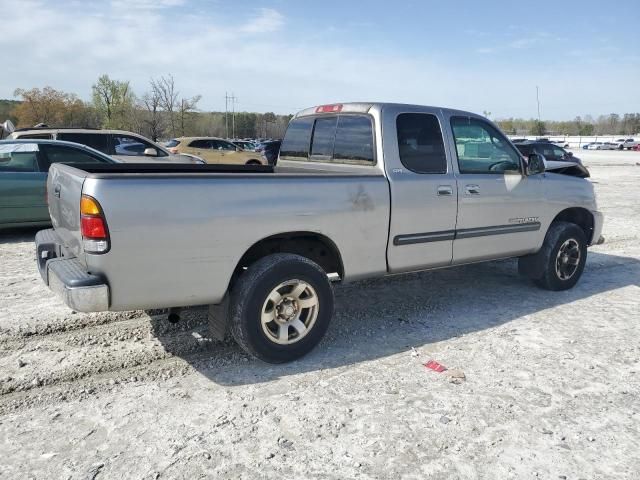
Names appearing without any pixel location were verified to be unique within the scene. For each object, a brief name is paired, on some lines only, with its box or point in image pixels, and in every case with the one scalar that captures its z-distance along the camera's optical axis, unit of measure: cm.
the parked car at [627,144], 6531
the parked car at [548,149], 1985
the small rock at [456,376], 369
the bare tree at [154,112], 5497
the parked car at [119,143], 1125
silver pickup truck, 321
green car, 786
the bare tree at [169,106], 5603
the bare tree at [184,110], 5769
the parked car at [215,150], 2072
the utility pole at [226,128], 7781
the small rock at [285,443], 290
